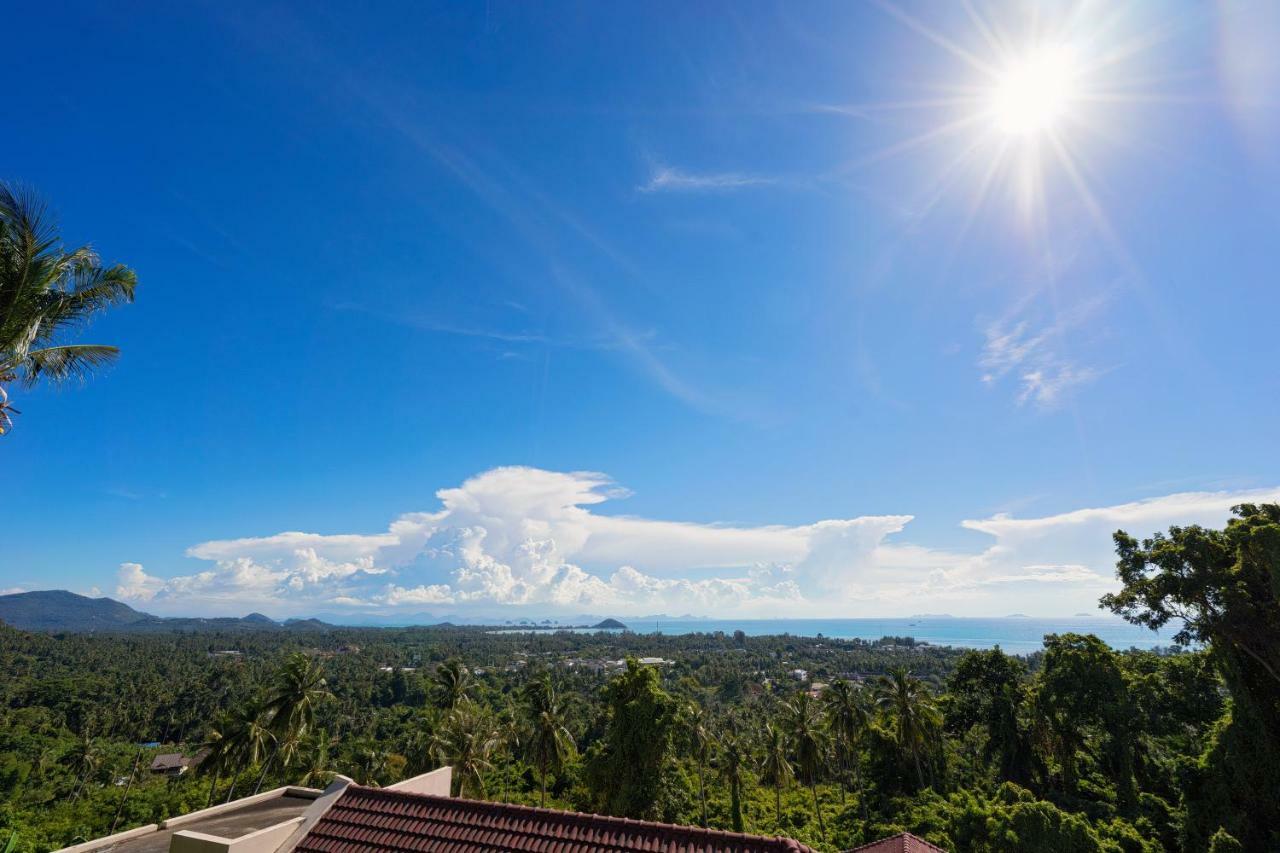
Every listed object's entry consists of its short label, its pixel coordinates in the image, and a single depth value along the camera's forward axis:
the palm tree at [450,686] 32.25
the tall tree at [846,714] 36.69
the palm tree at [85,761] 52.31
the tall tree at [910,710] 33.59
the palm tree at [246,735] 30.72
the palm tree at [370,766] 37.53
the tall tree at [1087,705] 24.81
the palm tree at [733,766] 33.59
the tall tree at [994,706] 31.89
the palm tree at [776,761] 35.86
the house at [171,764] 61.56
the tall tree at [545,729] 28.06
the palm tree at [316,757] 31.90
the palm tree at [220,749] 31.41
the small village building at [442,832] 7.33
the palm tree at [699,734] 35.09
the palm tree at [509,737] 38.67
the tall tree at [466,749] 28.31
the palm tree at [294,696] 27.70
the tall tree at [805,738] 35.91
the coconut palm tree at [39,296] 7.32
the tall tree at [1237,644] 17.05
